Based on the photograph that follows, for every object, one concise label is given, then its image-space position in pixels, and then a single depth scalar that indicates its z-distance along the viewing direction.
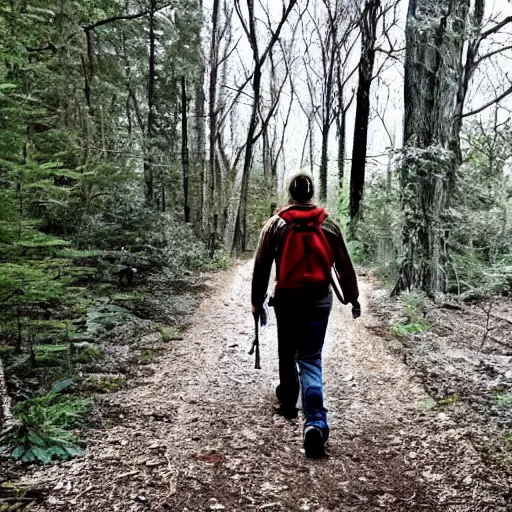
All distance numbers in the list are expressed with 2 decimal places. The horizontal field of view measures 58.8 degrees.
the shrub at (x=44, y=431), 2.99
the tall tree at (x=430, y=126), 7.16
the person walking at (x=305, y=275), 3.46
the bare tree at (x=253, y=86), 15.57
